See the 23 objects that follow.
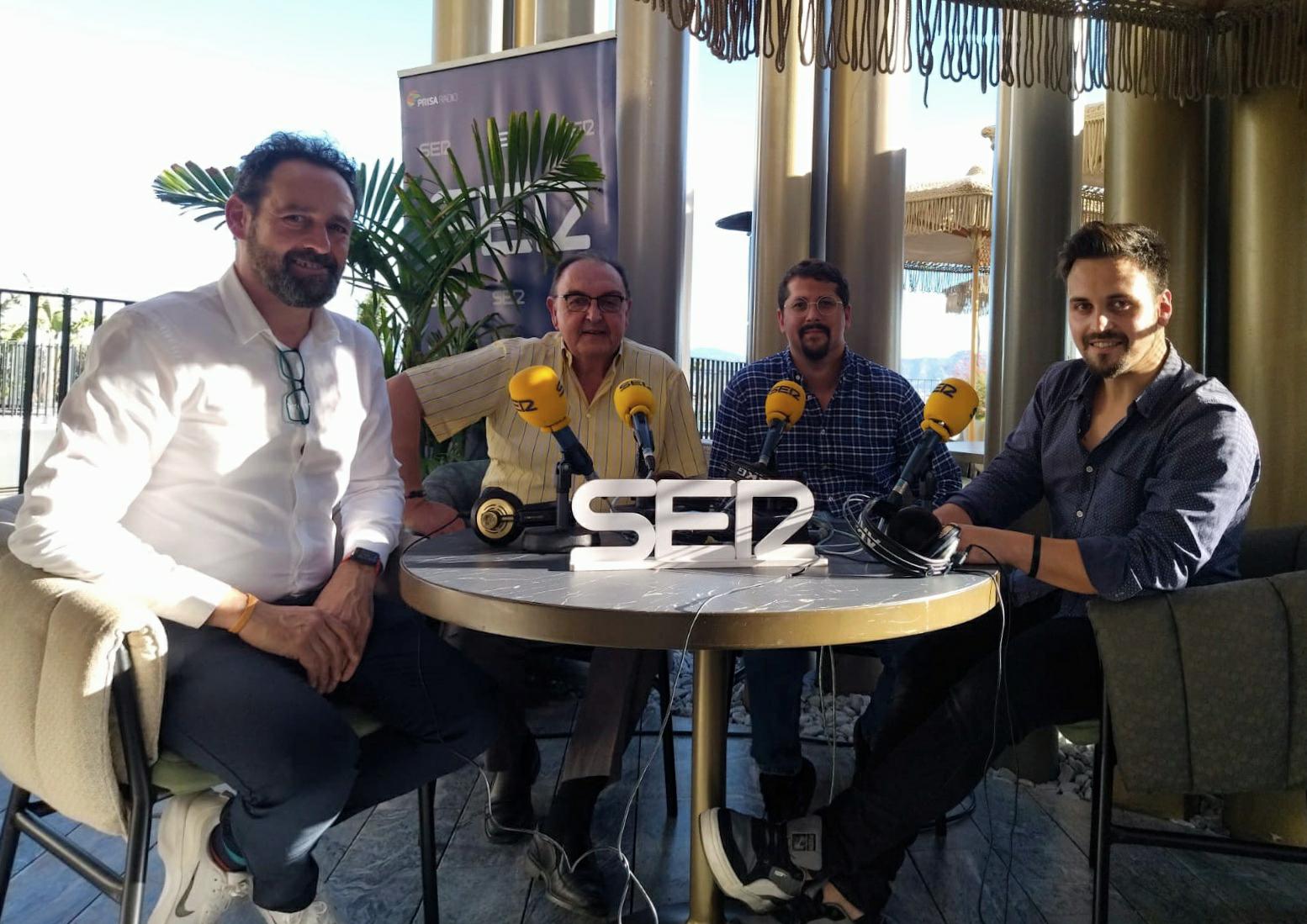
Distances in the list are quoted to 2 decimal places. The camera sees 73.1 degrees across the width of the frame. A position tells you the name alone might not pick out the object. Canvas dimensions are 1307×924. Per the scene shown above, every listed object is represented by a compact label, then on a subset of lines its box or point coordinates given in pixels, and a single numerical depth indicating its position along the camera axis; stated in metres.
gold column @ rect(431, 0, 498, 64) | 4.20
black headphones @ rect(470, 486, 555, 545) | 1.52
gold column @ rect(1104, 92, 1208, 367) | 2.31
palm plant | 3.31
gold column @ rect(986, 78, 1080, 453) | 2.97
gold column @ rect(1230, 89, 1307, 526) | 2.08
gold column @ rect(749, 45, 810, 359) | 3.56
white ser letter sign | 1.35
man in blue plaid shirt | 2.51
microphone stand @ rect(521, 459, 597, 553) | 1.50
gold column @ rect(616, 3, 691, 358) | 3.56
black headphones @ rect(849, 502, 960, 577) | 1.34
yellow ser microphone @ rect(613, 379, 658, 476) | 1.56
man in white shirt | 1.23
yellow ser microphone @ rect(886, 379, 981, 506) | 1.50
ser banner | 3.49
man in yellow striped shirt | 2.05
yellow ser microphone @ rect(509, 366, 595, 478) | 1.45
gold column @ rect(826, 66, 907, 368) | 3.49
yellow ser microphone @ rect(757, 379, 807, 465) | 1.66
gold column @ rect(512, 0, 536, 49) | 4.42
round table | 1.06
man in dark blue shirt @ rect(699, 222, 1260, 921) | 1.45
